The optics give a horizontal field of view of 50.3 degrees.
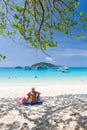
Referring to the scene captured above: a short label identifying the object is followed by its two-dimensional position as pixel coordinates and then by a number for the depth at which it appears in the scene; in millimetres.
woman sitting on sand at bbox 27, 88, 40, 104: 4212
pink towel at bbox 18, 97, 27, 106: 4130
